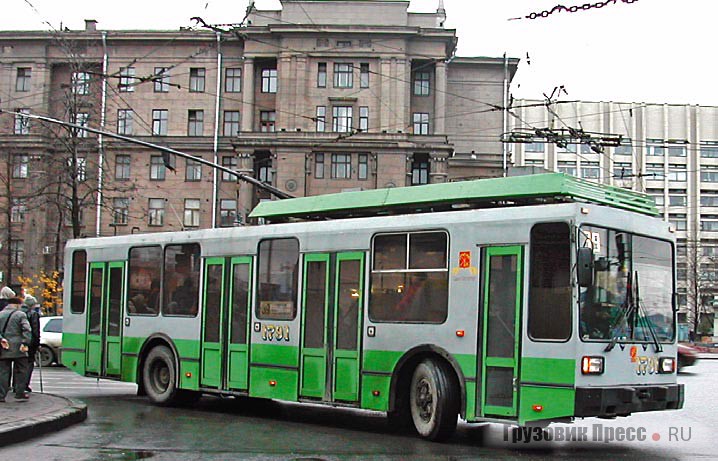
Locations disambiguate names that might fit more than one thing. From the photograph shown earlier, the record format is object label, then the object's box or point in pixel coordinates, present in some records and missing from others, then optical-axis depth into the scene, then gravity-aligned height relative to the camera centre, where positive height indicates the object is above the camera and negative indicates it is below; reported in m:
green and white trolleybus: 10.90 -0.15
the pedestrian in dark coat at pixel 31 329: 15.15 -0.71
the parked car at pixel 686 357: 28.94 -1.77
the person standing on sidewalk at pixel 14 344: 14.54 -0.88
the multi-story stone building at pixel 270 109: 61.25 +11.98
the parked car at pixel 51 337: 26.19 -1.37
